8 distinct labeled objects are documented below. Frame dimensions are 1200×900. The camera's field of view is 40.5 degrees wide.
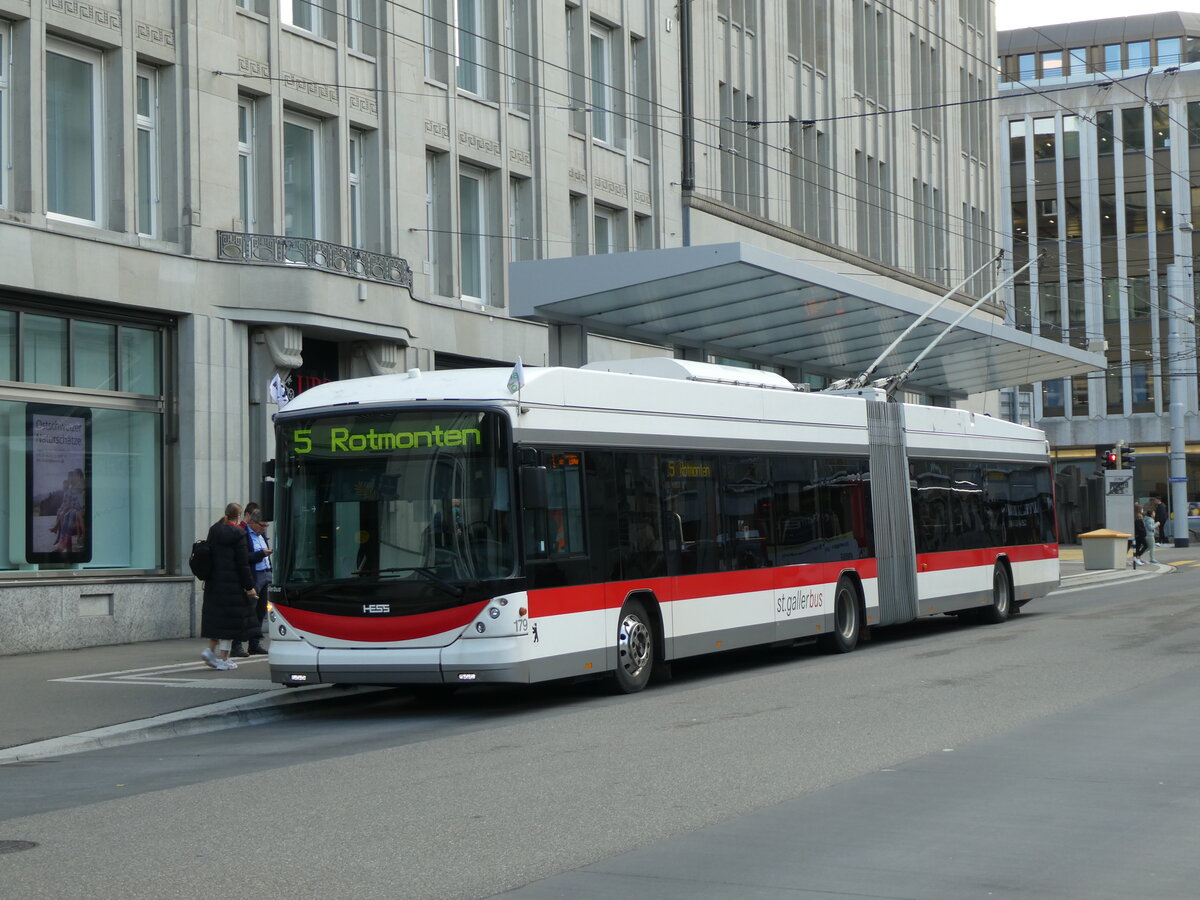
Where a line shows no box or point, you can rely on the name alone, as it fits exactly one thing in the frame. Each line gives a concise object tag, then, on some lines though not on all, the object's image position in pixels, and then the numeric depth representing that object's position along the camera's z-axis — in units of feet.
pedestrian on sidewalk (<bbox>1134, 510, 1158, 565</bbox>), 136.26
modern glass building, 240.12
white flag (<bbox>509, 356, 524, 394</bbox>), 43.24
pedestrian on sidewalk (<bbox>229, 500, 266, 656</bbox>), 58.41
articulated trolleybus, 42.57
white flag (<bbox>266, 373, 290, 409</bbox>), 67.00
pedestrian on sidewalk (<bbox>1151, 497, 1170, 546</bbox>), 184.55
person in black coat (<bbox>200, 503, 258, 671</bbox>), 53.67
